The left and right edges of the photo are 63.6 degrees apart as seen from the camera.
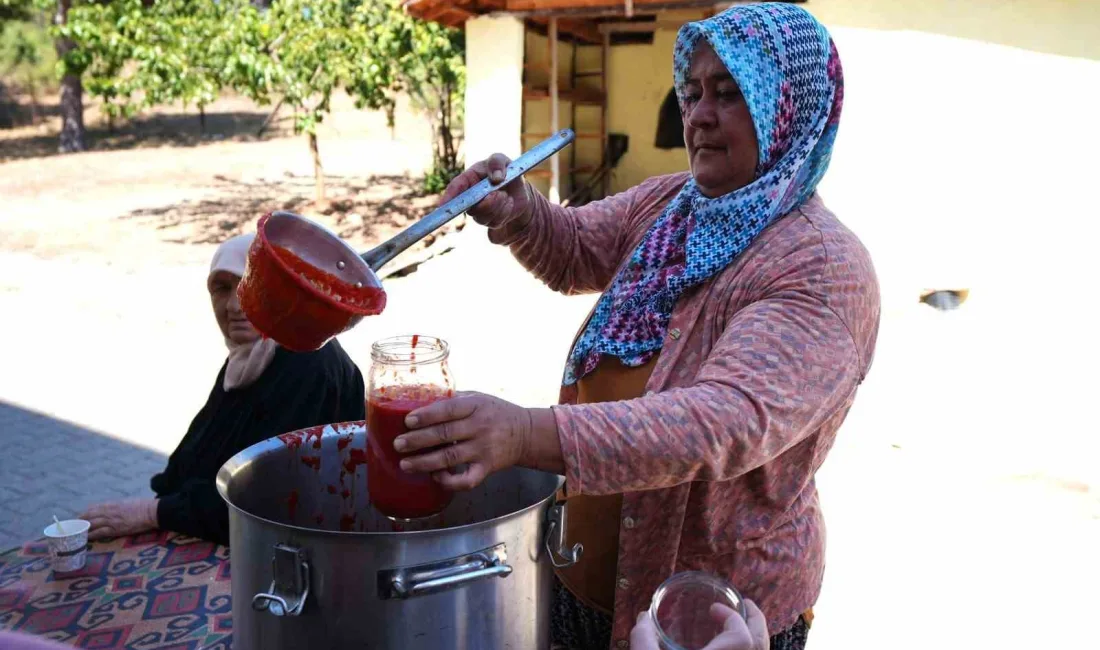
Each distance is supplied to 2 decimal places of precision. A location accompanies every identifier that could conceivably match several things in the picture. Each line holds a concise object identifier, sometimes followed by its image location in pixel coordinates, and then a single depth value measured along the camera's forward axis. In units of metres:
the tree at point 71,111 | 20.94
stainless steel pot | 1.33
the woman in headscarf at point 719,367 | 1.28
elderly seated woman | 3.00
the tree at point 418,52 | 12.32
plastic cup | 2.77
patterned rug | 2.52
